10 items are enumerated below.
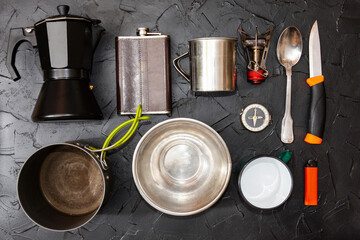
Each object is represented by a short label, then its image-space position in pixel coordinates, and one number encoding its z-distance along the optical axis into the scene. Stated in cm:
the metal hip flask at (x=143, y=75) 106
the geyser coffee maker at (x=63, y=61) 96
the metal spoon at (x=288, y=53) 110
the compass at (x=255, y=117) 111
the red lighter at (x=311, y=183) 110
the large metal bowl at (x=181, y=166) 103
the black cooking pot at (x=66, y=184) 105
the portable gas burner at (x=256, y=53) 107
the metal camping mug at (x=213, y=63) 99
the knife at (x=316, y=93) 110
